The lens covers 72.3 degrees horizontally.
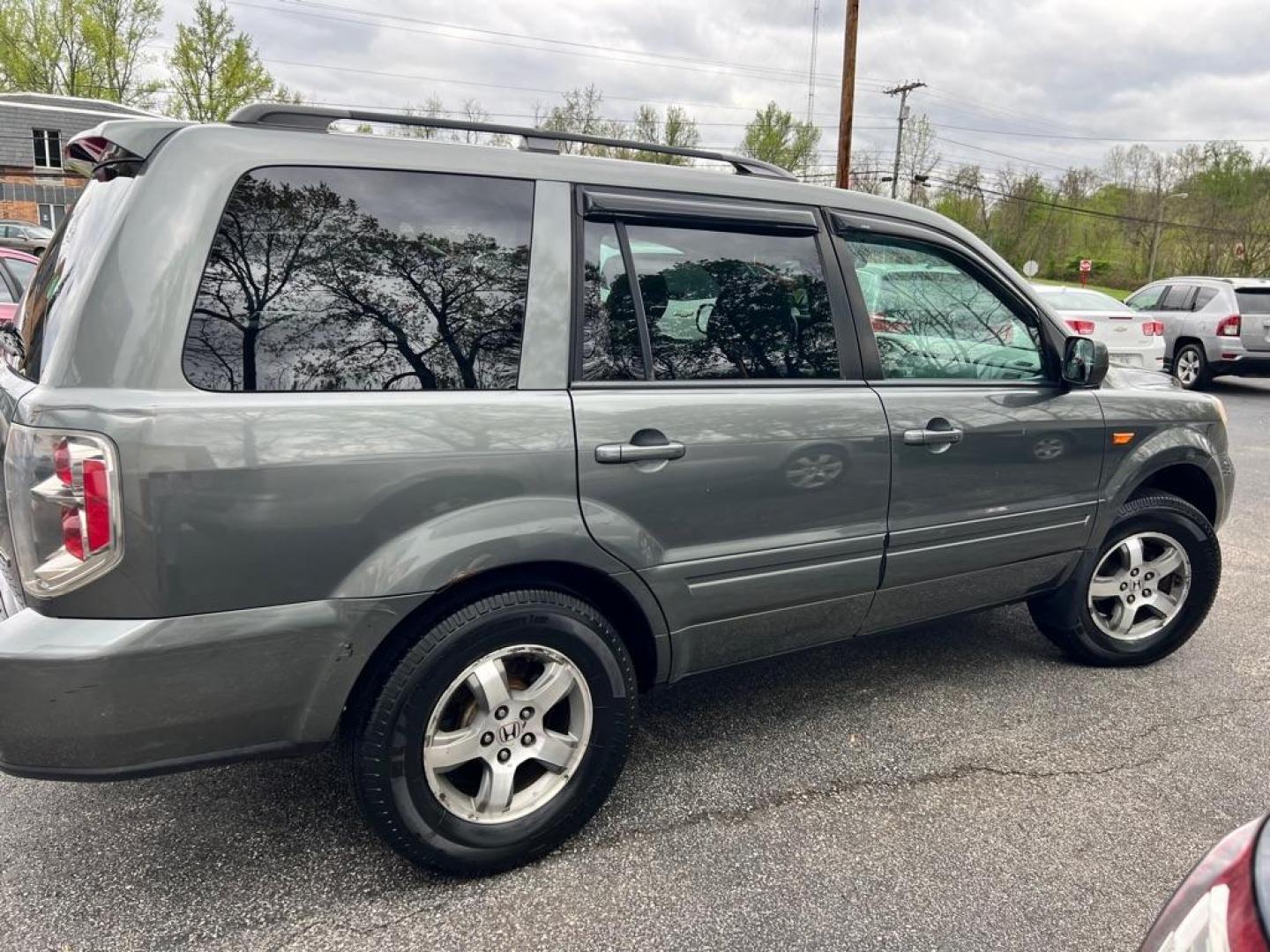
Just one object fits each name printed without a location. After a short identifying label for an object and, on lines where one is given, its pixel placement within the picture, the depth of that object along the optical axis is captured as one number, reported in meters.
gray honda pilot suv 1.81
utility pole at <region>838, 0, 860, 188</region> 19.62
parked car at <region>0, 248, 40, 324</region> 7.42
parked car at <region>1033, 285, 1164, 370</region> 10.34
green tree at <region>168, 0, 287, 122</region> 33.56
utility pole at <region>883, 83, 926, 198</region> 45.09
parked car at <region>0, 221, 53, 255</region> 21.99
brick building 39.25
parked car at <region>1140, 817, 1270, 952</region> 1.00
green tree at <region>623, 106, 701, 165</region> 44.50
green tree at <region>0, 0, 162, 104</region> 37.03
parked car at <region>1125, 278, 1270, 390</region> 12.81
